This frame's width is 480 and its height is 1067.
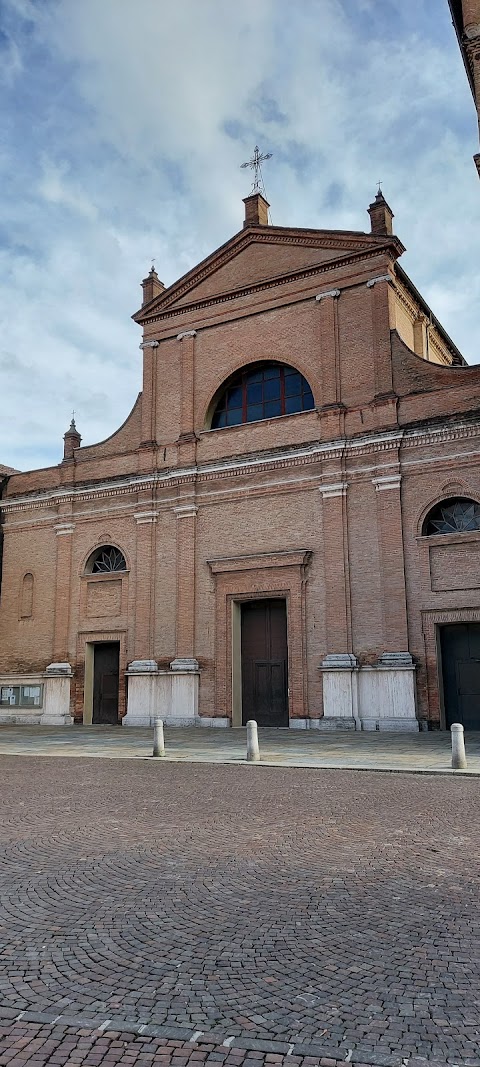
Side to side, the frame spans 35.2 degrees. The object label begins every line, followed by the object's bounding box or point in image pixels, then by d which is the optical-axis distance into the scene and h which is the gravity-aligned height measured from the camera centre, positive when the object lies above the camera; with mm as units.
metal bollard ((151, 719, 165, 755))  13555 -908
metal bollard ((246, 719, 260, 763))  12484 -936
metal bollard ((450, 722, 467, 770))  10906 -938
